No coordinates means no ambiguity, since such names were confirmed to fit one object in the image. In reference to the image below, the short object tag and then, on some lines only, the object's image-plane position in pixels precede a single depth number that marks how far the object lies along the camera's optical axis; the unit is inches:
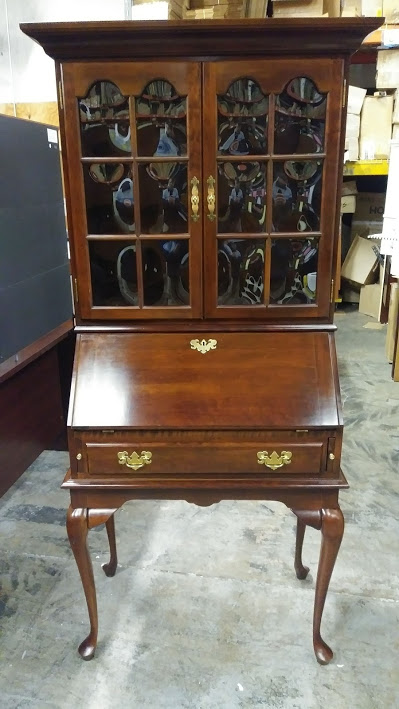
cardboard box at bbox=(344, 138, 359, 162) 176.6
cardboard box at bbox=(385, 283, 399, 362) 141.1
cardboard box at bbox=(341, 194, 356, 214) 195.2
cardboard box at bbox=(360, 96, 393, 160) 172.9
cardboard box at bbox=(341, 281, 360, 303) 210.4
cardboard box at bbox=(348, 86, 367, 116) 173.8
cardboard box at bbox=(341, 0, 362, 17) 156.9
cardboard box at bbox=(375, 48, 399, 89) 167.5
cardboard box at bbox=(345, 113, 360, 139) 174.7
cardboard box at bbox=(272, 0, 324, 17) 116.3
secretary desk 48.3
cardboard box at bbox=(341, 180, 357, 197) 194.9
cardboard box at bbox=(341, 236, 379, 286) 197.6
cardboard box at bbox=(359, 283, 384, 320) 191.3
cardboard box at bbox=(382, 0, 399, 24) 159.9
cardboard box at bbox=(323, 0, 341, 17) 122.0
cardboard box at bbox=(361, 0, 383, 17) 161.0
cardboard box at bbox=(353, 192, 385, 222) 207.6
